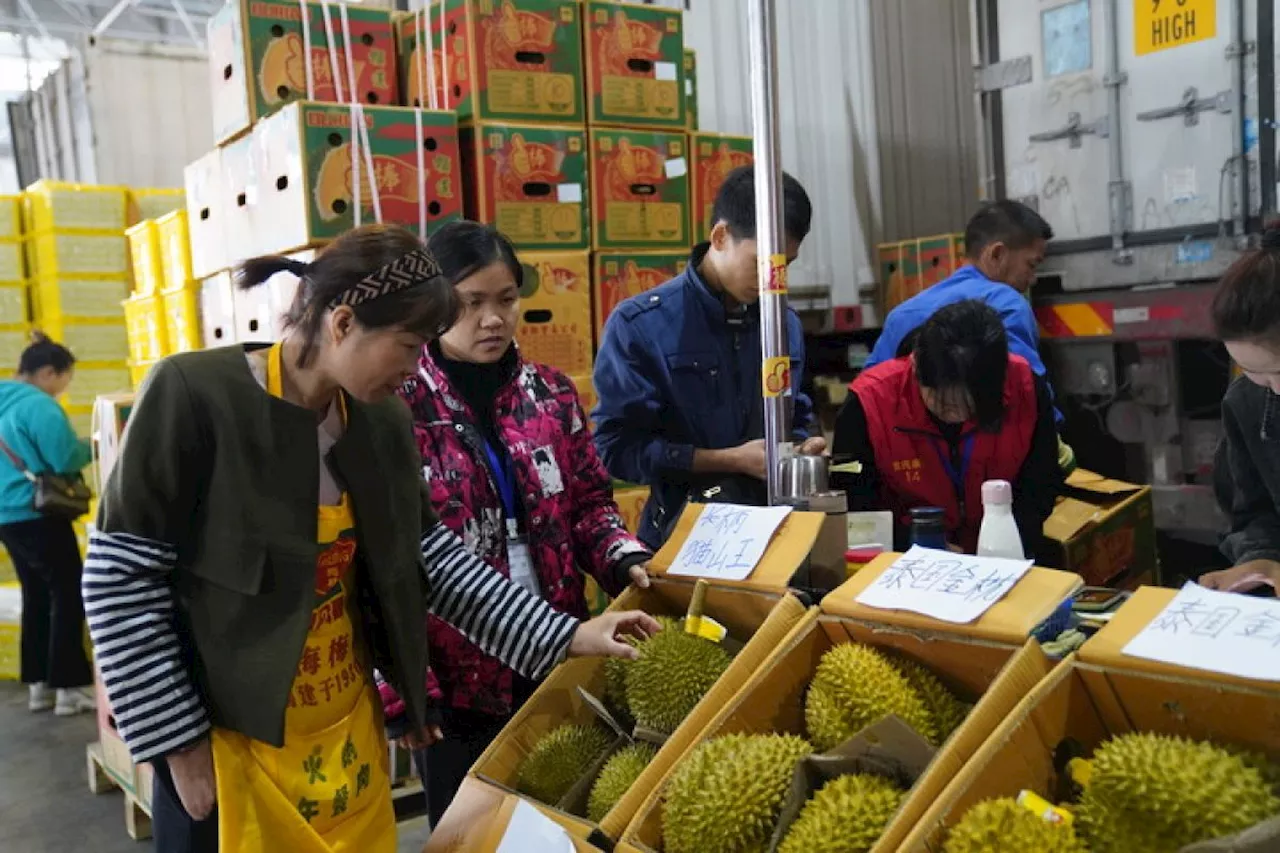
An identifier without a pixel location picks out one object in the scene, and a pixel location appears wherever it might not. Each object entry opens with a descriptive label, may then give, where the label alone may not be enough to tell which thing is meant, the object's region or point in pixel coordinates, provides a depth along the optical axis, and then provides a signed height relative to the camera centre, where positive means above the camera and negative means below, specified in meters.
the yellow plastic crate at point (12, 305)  6.57 +0.27
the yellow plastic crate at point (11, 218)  6.63 +0.80
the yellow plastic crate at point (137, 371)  5.28 -0.14
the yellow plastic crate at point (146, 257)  4.93 +0.39
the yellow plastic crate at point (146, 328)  4.93 +0.07
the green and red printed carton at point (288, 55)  3.52 +0.90
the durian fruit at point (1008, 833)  0.97 -0.48
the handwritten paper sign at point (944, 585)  1.26 -0.34
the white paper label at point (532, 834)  1.24 -0.59
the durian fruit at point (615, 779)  1.32 -0.56
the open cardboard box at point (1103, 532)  3.08 -0.71
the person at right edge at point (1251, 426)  1.64 -0.28
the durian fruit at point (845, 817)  1.06 -0.50
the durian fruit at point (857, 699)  1.23 -0.45
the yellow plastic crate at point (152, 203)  6.41 +0.80
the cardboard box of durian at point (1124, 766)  0.98 -0.45
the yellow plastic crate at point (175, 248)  4.61 +0.39
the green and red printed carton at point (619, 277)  3.74 +0.12
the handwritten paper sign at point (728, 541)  1.54 -0.34
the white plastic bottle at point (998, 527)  1.68 -0.36
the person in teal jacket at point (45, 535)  4.88 -0.83
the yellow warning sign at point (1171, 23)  3.61 +0.84
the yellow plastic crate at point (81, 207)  6.27 +0.79
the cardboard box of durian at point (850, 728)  1.10 -0.47
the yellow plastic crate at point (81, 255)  6.29 +0.52
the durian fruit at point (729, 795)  1.13 -0.51
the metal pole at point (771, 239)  1.71 +0.10
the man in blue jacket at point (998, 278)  3.38 +0.04
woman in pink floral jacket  1.80 -0.26
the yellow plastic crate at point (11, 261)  6.59 +0.53
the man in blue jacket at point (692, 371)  2.26 -0.13
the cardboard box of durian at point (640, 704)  1.33 -0.51
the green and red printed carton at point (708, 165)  3.99 +0.51
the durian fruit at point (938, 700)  1.26 -0.46
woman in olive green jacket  1.36 -0.28
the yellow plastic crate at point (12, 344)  6.59 +0.04
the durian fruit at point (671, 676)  1.42 -0.47
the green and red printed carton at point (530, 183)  3.53 +0.44
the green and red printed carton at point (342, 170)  3.25 +0.48
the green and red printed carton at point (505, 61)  3.49 +0.83
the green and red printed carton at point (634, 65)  3.70 +0.84
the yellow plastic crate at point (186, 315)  4.59 +0.10
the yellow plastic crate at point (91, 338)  6.38 +0.05
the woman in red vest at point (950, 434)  2.24 -0.30
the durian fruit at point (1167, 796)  0.97 -0.46
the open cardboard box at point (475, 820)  1.33 -0.61
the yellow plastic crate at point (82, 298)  6.33 +0.28
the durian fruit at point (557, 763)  1.43 -0.58
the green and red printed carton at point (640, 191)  3.73 +0.41
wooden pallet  3.52 -1.50
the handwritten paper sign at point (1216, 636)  1.04 -0.35
